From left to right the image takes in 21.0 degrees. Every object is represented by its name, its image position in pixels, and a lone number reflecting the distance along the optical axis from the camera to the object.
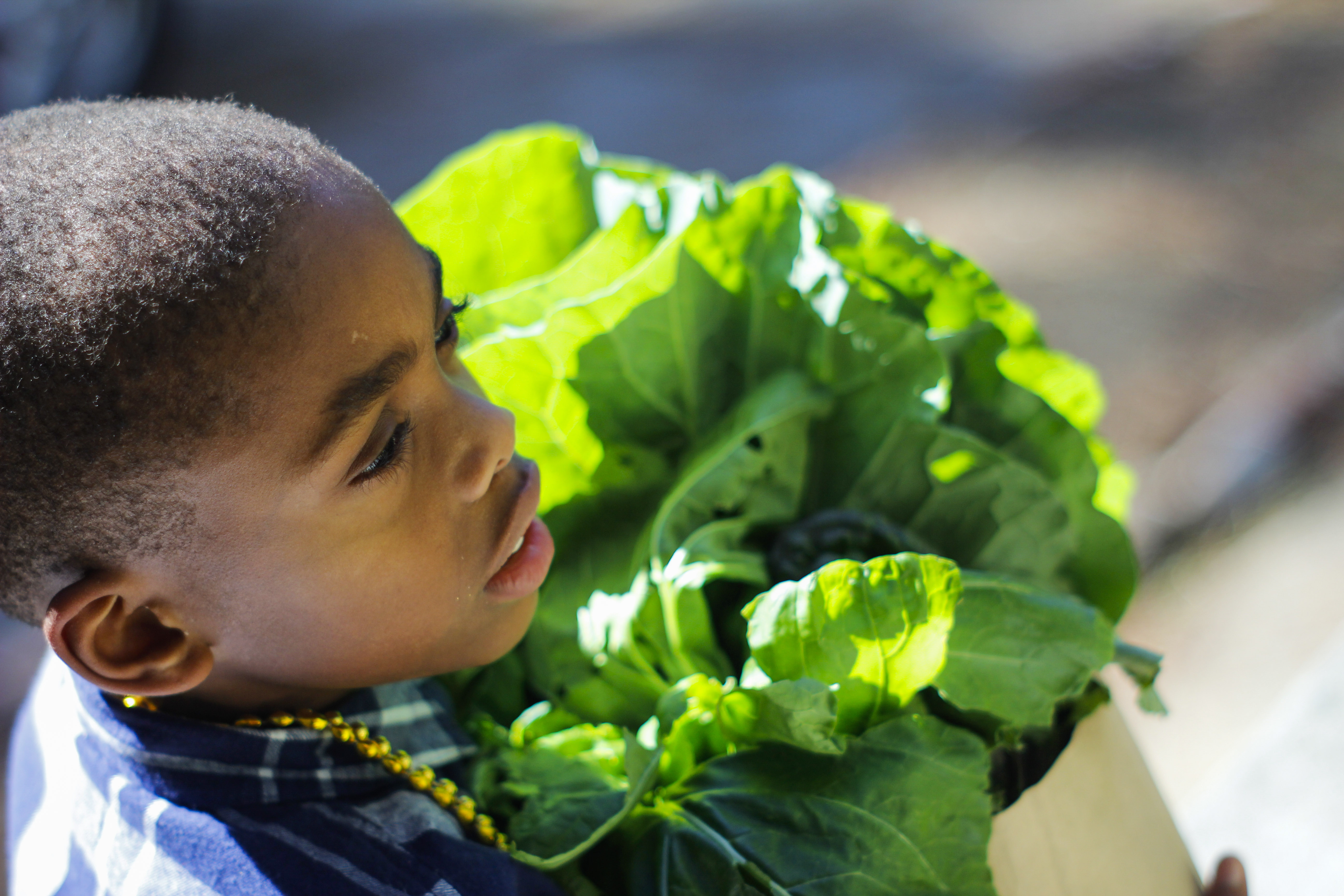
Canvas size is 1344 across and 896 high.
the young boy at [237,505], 1.26
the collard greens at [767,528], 1.34
